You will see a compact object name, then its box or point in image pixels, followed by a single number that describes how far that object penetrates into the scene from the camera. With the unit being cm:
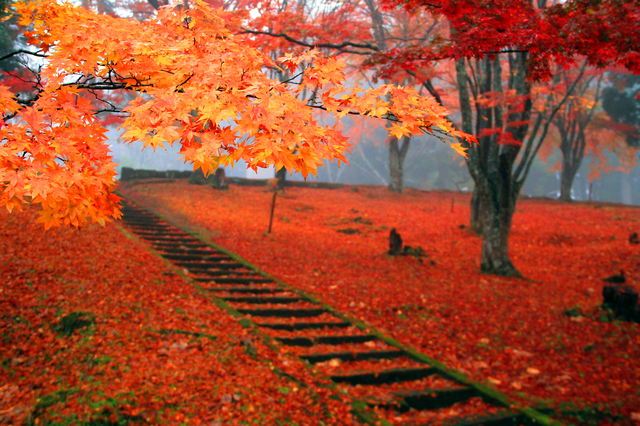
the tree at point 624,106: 2059
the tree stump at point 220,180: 1756
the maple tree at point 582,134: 1884
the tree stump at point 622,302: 646
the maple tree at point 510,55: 465
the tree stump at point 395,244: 1030
